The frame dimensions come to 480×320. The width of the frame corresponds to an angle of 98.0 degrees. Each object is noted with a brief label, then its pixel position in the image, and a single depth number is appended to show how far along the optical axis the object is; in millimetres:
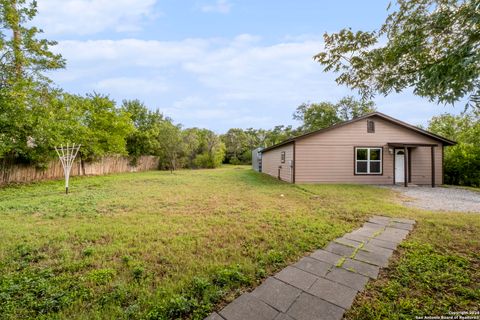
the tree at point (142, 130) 19812
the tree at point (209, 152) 26062
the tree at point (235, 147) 35344
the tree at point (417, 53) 1974
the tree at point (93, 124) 10609
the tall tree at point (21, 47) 8062
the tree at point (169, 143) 19609
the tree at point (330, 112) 24266
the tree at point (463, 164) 10314
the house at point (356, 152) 10352
